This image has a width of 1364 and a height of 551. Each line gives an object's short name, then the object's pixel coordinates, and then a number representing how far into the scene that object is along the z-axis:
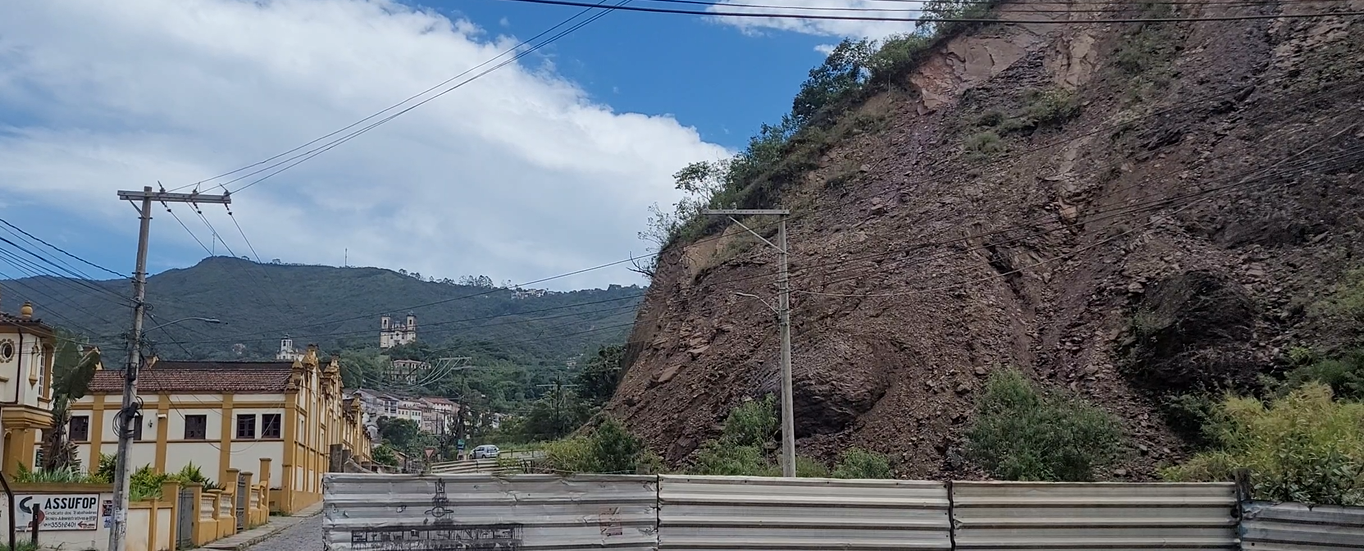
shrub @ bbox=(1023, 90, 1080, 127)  41.25
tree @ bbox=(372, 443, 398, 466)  81.96
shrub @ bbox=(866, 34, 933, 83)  50.91
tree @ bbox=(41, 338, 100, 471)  31.16
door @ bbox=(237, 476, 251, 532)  34.53
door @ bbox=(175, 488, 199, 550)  27.36
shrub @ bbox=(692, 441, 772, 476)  27.24
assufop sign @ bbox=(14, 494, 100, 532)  23.03
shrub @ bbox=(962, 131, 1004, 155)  41.31
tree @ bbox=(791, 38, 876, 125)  55.78
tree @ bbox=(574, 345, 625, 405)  56.28
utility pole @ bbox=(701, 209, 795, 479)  22.05
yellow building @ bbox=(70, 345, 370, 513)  44.00
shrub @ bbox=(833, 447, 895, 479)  25.77
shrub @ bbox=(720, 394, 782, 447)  30.81
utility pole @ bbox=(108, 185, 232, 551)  21.22
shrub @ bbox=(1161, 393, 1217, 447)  25.72
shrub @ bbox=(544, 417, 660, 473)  29.48
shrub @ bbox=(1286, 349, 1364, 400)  22.48
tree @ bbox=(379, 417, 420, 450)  111.50
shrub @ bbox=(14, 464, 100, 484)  24.66
